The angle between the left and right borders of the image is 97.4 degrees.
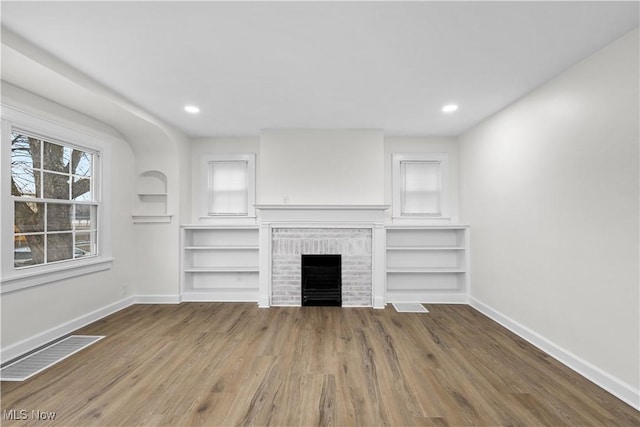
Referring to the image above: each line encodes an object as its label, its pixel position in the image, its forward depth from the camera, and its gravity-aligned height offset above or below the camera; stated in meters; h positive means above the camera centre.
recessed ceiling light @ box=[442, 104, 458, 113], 3.17 +1.23
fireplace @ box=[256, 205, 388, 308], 3.95 -0.46
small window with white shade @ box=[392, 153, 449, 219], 4.43 +0.46
